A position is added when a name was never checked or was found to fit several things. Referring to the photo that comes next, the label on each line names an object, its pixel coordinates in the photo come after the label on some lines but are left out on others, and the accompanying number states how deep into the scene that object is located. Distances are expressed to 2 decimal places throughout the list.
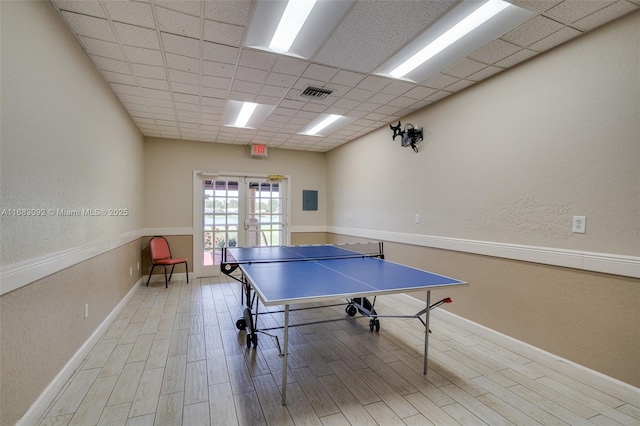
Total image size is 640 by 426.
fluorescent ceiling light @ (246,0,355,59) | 1.96
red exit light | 5.77
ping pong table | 1.86
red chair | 4.82
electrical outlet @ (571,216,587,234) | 2.22
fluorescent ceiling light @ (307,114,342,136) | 4.31
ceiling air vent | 3.21
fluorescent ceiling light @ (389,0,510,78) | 2.01
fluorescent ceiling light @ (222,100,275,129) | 3.78
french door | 5.66
